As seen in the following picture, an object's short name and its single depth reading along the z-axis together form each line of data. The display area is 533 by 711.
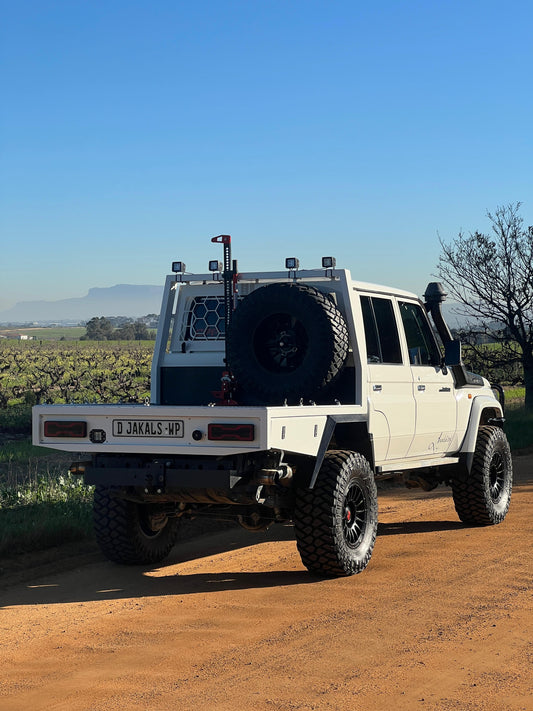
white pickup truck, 7.21
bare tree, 26.48
